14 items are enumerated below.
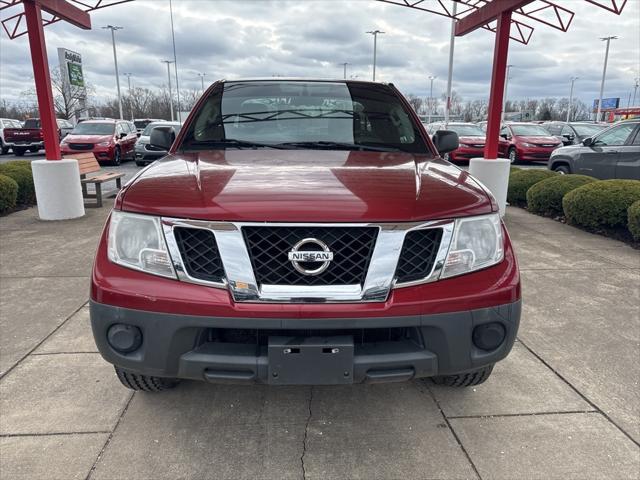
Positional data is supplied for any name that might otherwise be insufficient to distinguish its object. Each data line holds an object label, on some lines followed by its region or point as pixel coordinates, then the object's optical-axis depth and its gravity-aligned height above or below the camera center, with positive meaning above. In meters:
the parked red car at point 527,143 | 16.47 -0.92
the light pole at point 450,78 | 20.88 +1.72
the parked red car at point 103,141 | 15.70 -0.82
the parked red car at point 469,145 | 15.85 -0.94
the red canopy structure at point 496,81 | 6.98 +0.51
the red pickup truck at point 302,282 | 1.88 -0.66
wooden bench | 8.36 -1.08
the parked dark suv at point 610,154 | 8.45 -0.69
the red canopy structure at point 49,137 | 6.86 -0.32
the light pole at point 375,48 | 44.47 +6.38
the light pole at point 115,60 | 44.55 +5.13
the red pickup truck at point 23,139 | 20.59 -0.99
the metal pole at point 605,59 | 48.91 +5.75
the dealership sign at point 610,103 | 69.43 +1.87
